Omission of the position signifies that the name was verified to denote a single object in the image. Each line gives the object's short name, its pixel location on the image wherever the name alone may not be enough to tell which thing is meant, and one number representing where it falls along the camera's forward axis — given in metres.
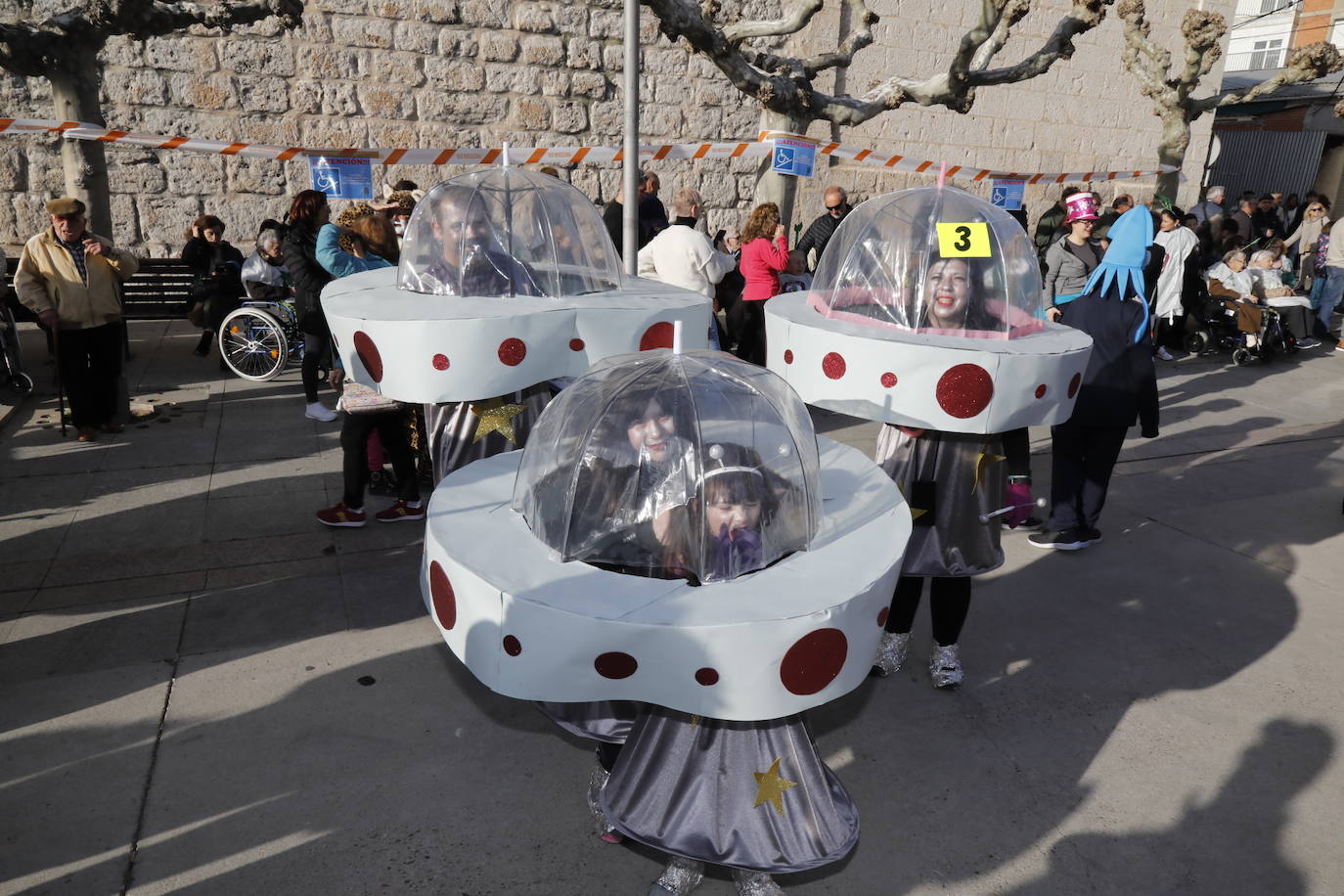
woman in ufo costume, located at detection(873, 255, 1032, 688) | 3.68
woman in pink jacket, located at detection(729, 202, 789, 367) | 7.50
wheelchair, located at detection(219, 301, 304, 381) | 8.29
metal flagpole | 5.63
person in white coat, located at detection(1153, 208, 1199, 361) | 9.73
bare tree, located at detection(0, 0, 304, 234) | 7.08
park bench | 10.40
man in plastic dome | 4.38
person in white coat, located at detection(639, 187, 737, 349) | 6.75
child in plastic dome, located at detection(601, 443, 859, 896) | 2.58
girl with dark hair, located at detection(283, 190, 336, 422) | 6.57
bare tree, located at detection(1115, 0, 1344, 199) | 13.15
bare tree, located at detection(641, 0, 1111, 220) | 8.82
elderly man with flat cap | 6.05
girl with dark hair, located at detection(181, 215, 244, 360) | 8.55
